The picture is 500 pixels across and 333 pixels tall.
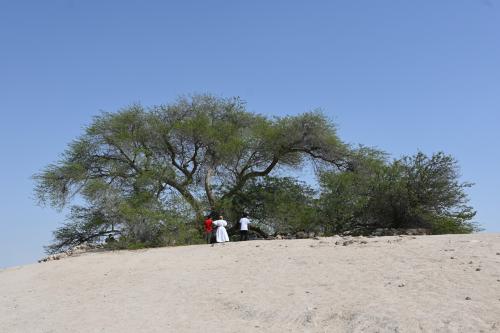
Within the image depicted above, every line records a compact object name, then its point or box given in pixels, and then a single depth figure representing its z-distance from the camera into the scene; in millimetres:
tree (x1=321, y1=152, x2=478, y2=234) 24406
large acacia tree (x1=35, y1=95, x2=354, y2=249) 25328
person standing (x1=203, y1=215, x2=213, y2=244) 22078
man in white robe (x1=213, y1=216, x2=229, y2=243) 21312
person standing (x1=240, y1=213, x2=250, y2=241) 22234
